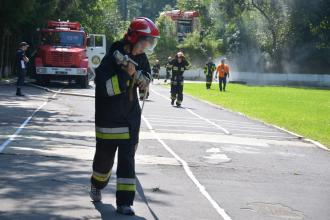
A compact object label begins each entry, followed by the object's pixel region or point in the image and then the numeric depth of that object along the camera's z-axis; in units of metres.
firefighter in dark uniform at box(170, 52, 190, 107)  24.36
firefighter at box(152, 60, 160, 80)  54.31
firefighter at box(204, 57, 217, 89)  40.34
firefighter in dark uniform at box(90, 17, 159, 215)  6.81
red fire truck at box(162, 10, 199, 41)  86.61
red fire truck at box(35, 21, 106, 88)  34.09
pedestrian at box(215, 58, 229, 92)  38.38
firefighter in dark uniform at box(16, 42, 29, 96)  25.06
